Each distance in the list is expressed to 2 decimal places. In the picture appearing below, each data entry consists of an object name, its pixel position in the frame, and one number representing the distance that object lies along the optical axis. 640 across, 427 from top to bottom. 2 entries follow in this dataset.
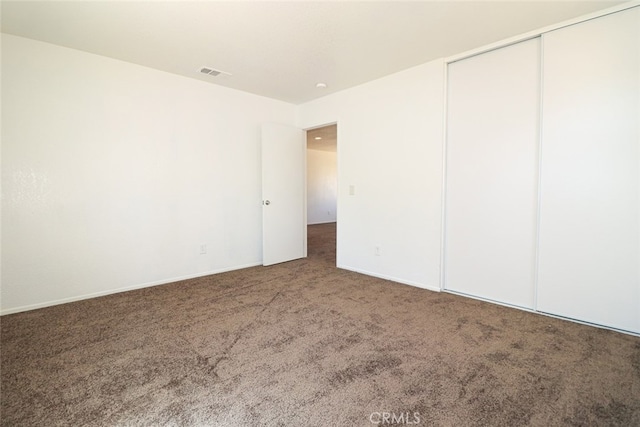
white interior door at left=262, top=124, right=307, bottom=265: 4.59
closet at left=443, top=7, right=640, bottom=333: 2.37
